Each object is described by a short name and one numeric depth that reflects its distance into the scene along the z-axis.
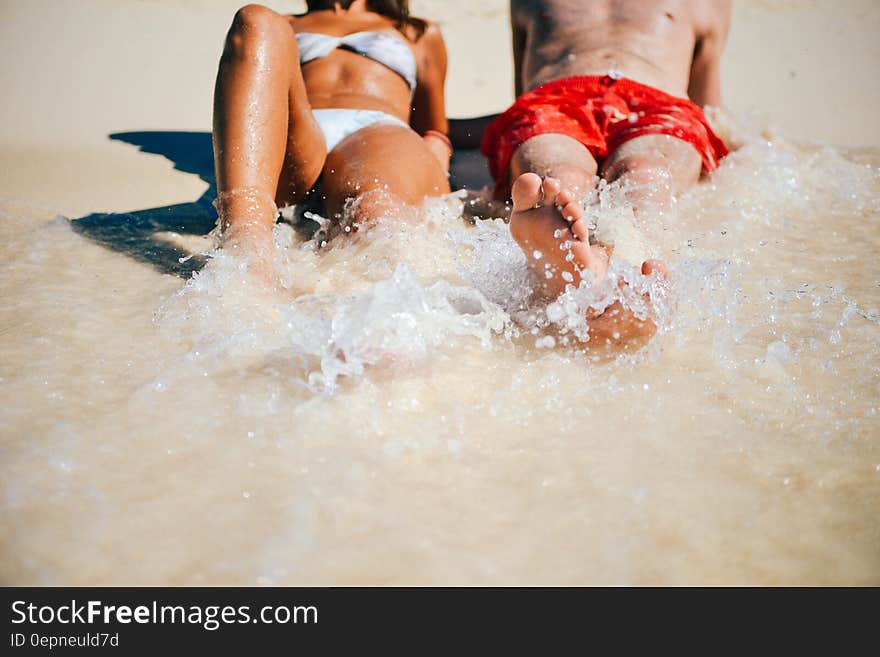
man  2.28
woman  1.78
